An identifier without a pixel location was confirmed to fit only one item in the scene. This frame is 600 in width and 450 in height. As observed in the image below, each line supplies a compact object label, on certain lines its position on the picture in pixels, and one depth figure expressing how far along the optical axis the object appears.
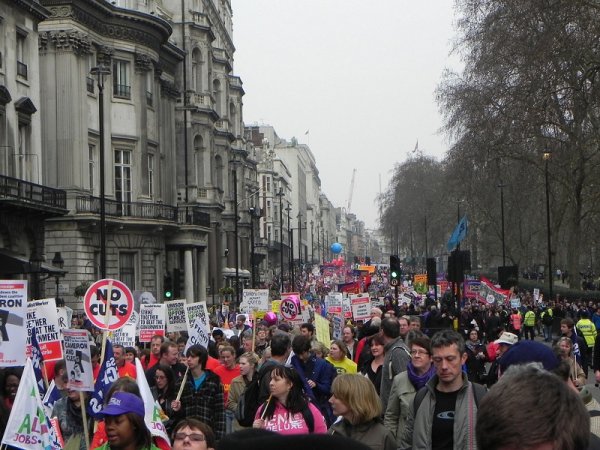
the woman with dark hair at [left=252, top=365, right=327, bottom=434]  7.86
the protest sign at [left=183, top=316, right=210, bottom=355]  14.88
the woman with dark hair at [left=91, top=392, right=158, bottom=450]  6.38
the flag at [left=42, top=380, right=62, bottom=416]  9.79
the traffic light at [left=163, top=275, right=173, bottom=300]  36.66
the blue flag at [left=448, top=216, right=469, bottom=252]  33.66
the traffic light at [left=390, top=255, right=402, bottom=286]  31.33
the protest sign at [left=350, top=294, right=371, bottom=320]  24.48
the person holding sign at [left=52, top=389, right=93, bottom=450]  9.14
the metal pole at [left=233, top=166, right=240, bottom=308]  54.13
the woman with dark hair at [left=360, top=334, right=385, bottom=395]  11.21
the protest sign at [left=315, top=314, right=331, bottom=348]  16.84
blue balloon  117.57
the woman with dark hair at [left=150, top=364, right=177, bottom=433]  10.42
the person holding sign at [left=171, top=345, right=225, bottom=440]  9.94
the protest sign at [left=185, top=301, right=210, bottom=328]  18.31
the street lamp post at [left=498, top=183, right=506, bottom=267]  57.73
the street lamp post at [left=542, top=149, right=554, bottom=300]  45.71
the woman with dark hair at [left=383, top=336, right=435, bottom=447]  8.59
